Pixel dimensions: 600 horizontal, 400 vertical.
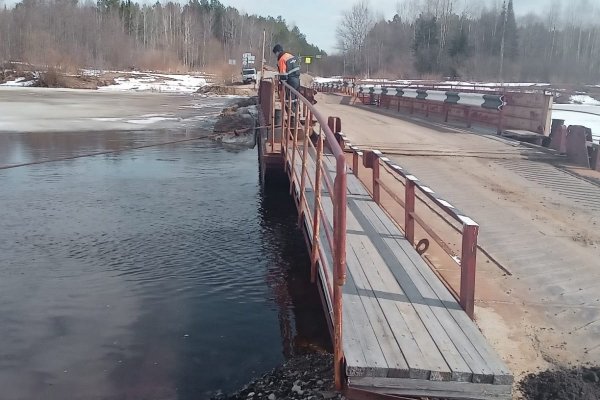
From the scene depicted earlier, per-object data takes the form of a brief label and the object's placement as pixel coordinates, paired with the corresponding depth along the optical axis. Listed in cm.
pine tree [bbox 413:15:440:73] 7694
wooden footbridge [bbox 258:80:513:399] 345
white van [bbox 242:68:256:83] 6209
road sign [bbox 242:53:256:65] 5953
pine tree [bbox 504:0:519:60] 6800
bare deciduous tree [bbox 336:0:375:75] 9662
